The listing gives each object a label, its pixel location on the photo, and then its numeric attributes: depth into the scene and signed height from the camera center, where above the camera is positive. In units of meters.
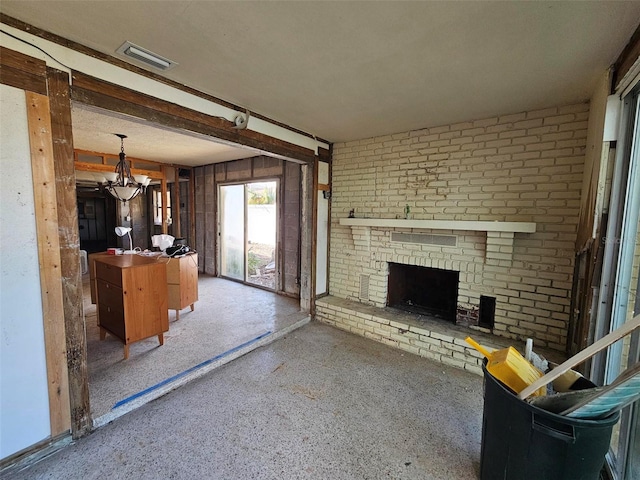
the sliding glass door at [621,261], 1.54 -0.24
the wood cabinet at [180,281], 3.61 -0.92
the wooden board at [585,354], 1.04 -0.56
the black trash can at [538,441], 1.12 -0.99
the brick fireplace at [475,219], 2.53 +0.00
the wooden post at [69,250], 1.61 -0.24
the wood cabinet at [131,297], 2.58 -0.86
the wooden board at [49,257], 1.55 -0.28
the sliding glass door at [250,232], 5.14 -0.34
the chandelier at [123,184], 3.51 +0.39
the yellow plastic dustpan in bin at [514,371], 1.36 -0.78
